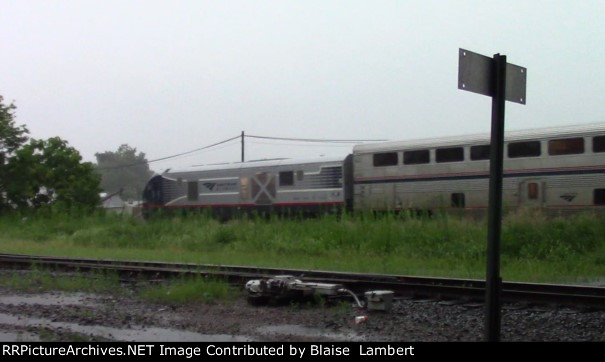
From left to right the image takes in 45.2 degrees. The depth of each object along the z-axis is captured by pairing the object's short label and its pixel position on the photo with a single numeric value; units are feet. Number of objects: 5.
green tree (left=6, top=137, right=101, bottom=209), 122.31
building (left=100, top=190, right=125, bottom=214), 231.75
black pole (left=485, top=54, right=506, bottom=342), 19.99
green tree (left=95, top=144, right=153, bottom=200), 264.48
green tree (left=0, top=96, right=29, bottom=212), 122.11
